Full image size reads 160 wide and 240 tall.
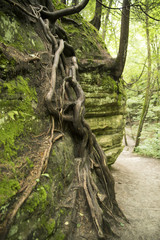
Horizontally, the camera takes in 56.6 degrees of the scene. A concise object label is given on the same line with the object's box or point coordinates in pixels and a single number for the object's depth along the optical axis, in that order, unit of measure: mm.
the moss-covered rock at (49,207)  1690
